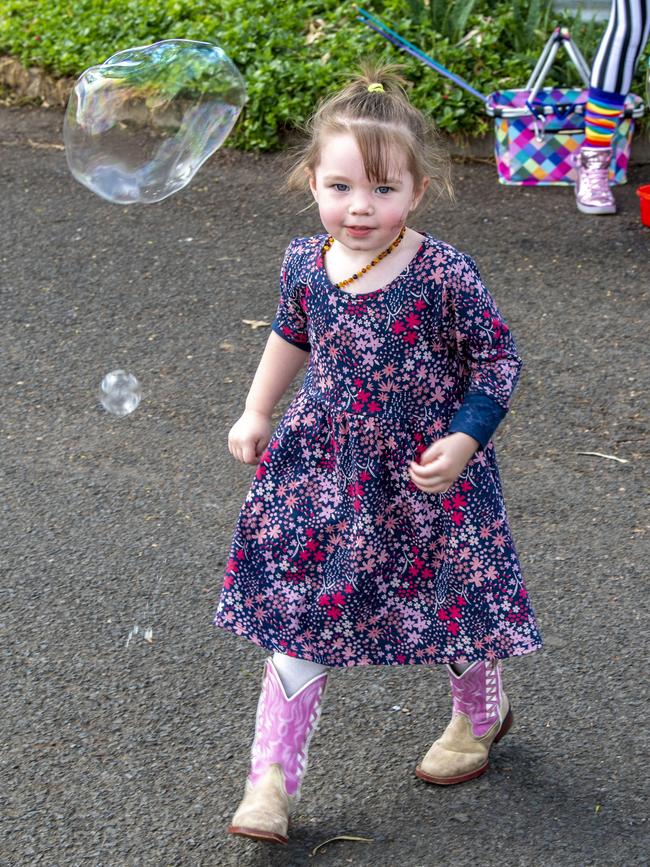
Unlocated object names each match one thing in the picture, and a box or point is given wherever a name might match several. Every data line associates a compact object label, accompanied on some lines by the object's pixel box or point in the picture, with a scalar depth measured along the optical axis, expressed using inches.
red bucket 212.8
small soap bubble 168.7
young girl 90.4
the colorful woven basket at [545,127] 229.9
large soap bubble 134.2
